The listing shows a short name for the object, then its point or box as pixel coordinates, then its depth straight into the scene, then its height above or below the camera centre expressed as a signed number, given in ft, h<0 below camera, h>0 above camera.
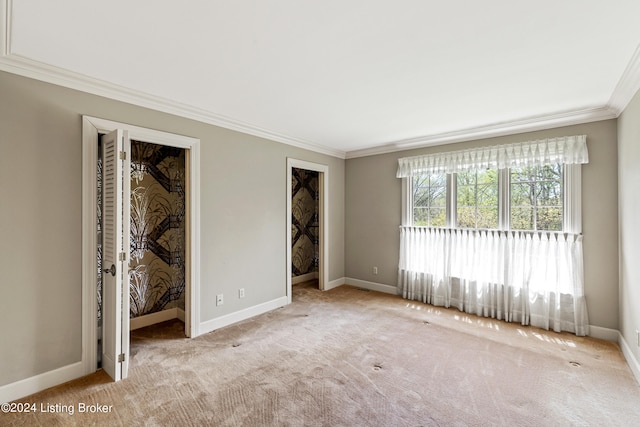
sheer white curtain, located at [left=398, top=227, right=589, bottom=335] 10.94 -2.57
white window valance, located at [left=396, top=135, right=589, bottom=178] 10.68 +2.48
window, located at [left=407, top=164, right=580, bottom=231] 11.38 +0.70
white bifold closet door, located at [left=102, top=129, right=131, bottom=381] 7.63 -1.01
